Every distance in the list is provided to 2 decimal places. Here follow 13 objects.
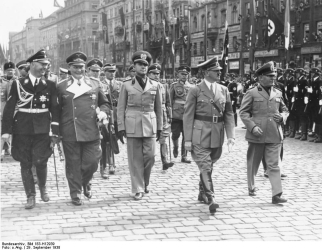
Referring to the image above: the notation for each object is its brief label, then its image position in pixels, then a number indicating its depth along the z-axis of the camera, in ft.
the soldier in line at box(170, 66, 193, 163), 37.30
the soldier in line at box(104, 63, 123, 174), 32.30
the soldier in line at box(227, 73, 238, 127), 64.22
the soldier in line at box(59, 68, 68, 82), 42.67
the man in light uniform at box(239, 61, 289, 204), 24.97
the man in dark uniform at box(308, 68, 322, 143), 48.91
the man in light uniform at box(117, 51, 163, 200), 25.46
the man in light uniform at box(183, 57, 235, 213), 23.04
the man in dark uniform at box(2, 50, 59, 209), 22.97
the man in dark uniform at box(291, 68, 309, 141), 50.72
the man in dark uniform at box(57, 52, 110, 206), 23.93
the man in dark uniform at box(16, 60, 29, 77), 35.23
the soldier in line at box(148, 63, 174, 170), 33.17
